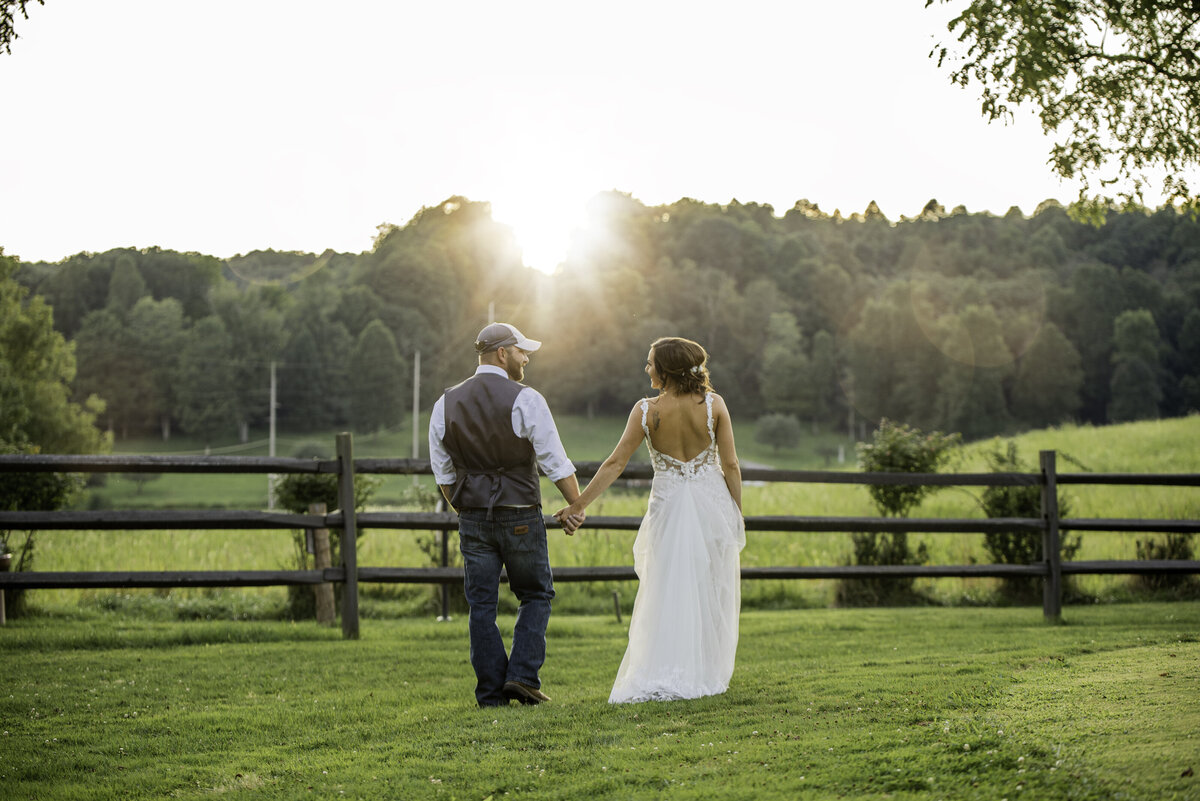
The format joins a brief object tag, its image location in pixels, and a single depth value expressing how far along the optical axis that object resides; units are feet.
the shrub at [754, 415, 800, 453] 252.01
